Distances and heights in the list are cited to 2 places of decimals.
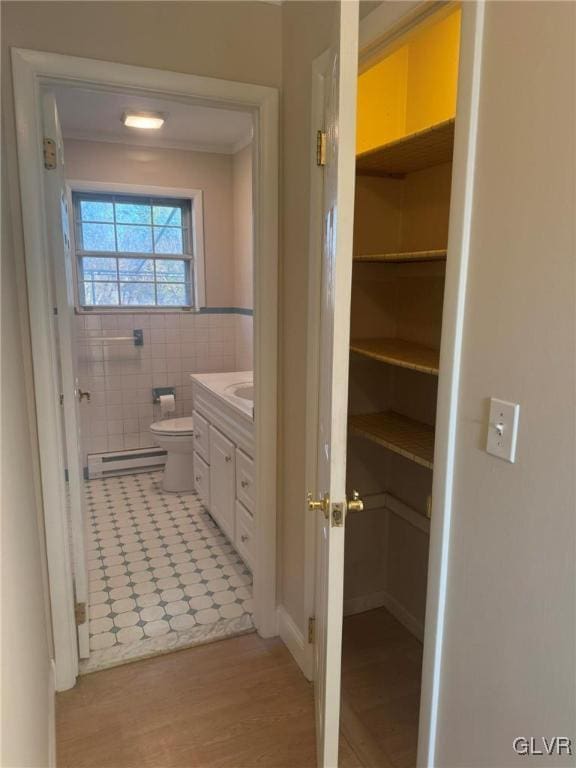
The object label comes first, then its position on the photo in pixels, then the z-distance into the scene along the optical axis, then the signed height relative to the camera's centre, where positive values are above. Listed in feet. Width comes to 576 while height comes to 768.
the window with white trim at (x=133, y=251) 13.20 +0.94
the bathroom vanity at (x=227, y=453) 8.20 -2.87
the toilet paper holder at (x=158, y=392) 14.03 -2.77
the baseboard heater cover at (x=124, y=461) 13.58 -4.57
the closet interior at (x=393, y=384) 5.95 -1.23
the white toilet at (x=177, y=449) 11.96 -3.71
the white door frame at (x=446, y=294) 3.49 -0.02
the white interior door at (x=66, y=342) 5.79 -0.64
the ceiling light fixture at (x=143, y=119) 10.85 +3.51
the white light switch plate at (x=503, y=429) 3.36 -0.89
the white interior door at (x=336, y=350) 3.30 -0.42
